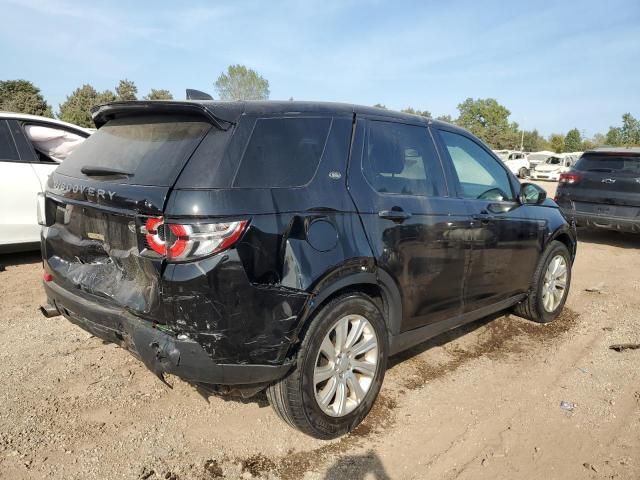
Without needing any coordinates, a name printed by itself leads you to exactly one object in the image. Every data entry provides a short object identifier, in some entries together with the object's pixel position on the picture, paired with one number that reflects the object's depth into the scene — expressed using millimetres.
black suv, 2301
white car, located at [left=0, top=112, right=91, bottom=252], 5762
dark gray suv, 8156
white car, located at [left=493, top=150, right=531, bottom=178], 31594
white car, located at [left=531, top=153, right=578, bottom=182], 30547
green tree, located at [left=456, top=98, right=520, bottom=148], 79100
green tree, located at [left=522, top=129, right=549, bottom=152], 77969
